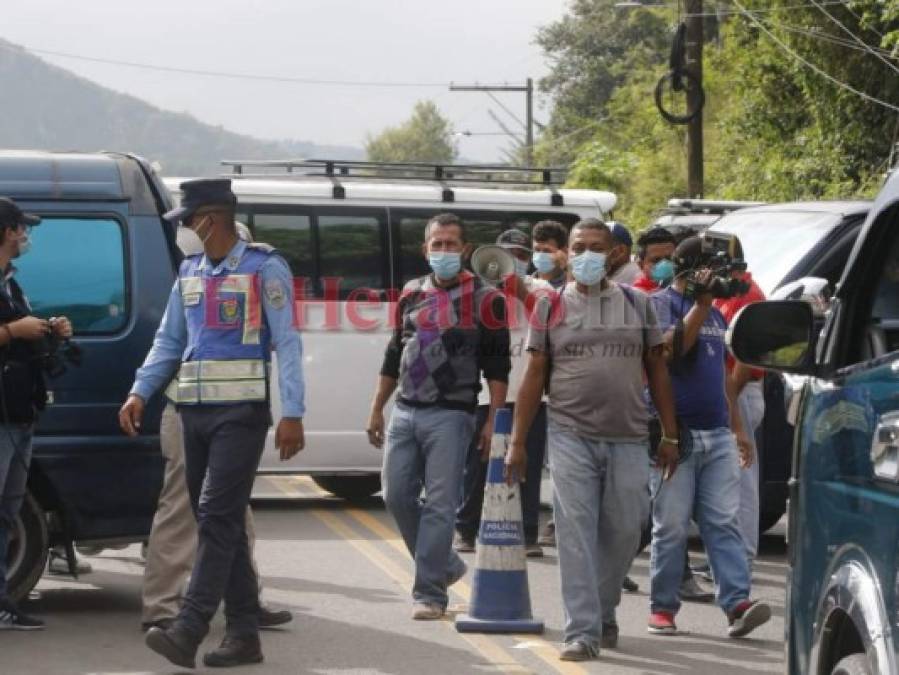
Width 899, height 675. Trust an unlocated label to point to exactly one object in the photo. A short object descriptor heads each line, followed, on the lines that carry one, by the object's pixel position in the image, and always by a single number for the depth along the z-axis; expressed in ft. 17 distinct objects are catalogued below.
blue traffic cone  31.83
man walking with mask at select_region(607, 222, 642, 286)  35.52
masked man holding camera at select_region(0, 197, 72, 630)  30.37
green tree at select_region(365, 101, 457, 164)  629.18
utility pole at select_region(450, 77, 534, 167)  259.19
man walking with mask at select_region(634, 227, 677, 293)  36.63
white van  51.29
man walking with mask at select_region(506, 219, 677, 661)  29.37
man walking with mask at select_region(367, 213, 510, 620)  32.96
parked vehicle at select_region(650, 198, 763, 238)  52.60
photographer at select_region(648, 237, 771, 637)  31.81
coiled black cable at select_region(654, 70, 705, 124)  104.37
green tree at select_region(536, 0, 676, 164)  267.59
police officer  27.78
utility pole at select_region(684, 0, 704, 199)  104.58
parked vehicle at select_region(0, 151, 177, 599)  31.91
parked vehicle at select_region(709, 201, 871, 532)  41.57
